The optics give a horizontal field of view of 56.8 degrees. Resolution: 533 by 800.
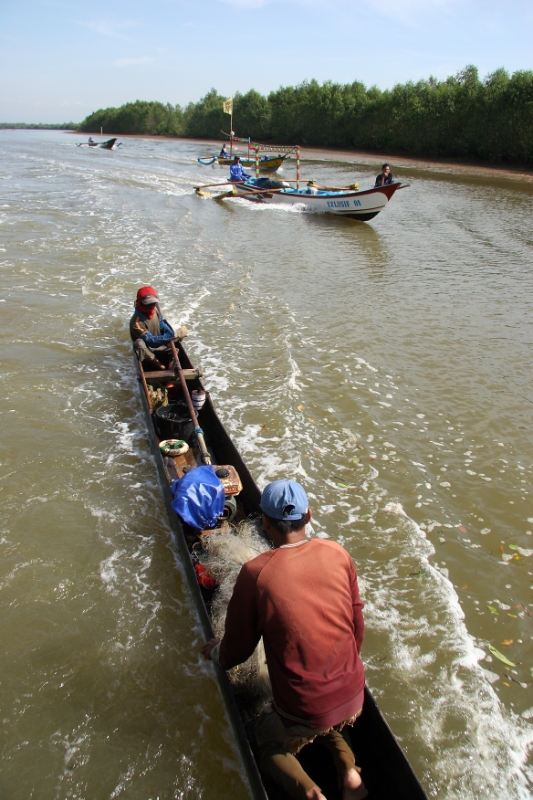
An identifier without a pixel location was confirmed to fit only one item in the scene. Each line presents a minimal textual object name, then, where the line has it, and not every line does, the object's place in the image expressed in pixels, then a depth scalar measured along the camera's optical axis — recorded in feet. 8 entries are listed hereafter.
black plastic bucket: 21.57
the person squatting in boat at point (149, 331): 26.14
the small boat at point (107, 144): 188.20
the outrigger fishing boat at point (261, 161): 114.09
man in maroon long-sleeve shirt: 8.07
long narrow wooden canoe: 9.02
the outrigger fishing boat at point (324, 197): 66.18
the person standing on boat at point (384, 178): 65.19
